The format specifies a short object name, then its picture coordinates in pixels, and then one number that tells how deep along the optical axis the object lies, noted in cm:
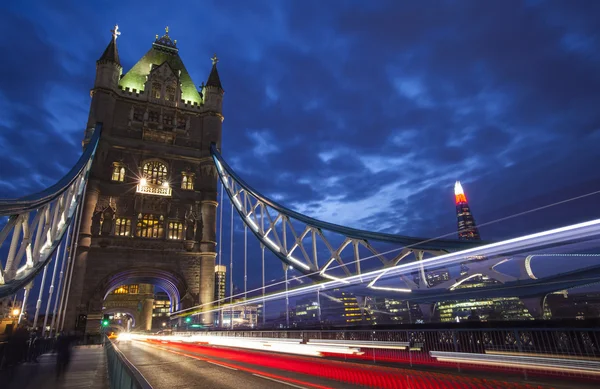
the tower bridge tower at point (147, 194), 3206
